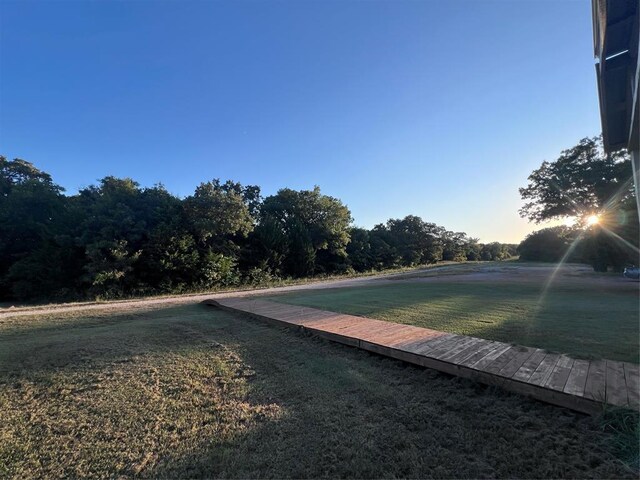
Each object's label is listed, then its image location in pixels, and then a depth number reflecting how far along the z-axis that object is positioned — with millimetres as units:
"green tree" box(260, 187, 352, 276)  24188
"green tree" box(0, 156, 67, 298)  15242
